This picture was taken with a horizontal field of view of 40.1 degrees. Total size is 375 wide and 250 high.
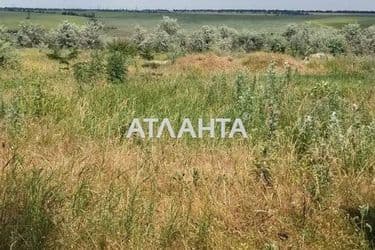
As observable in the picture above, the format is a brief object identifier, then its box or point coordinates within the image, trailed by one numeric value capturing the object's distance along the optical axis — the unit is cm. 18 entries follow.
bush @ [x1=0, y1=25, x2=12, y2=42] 3312
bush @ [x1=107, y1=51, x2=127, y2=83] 1203
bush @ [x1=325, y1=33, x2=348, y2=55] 3309
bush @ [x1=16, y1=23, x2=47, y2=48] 4953
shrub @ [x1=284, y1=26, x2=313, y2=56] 3323
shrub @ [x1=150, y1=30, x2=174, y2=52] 4140
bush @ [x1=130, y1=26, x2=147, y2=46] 4675
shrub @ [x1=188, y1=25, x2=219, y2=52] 3928
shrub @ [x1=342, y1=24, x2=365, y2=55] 3229
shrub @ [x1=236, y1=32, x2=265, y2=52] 4221
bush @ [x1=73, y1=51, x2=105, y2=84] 1047
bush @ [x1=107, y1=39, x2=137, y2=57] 2664
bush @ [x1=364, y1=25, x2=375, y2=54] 3258
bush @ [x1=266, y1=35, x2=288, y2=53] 3756
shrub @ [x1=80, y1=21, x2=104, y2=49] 4787
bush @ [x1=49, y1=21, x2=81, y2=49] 4728
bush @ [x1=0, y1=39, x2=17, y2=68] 1866
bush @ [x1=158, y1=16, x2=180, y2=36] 4861
